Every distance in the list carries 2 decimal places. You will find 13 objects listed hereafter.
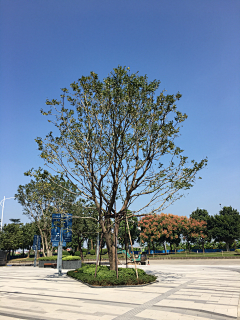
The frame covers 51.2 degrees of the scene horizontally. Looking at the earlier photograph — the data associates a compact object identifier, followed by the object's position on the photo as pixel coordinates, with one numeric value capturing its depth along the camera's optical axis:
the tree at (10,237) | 54.12
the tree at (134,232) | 61.59
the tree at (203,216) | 59.16
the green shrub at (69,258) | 25.14
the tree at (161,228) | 55.28
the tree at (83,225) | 37.53
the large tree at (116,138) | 14.64
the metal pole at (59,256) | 18.98
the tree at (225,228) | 56.38
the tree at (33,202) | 35.12
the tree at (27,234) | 63.56
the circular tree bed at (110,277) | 12.82
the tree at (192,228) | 55.67
